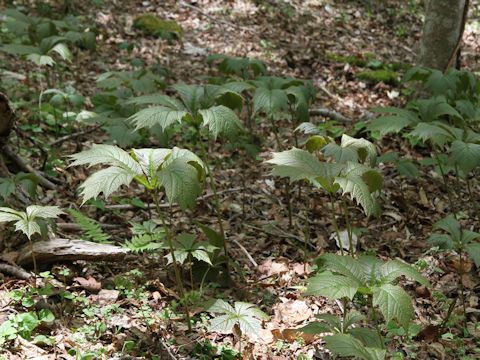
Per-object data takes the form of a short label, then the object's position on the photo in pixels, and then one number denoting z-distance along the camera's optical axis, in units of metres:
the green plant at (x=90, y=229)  3.22
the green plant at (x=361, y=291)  1.87
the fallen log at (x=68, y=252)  2.99
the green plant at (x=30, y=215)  2.45
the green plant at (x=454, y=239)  2.69
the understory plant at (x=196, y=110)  2.60
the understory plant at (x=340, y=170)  2.29
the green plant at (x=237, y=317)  2.30
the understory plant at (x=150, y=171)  2.17
